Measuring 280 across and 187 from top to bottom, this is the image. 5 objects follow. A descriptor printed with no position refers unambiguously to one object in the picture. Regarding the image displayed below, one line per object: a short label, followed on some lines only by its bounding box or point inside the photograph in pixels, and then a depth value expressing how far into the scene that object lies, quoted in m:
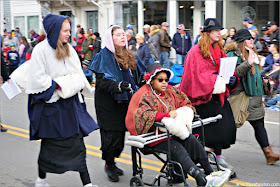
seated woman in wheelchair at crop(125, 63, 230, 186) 4.90
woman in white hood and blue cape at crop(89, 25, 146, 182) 5.54
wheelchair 4.84
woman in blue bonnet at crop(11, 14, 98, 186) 4.84
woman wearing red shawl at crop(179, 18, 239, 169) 5.80
